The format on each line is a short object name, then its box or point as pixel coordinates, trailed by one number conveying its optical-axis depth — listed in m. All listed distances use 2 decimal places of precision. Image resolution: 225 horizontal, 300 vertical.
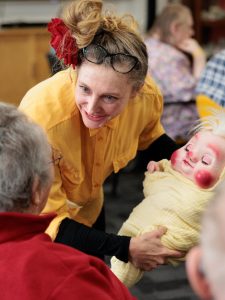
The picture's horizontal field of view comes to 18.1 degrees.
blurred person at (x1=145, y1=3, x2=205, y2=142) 3.52
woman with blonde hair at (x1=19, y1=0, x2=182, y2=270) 1.68
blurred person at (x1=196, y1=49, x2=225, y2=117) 2.94
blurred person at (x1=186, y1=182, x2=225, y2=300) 0.89
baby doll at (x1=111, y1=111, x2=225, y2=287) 1.77
